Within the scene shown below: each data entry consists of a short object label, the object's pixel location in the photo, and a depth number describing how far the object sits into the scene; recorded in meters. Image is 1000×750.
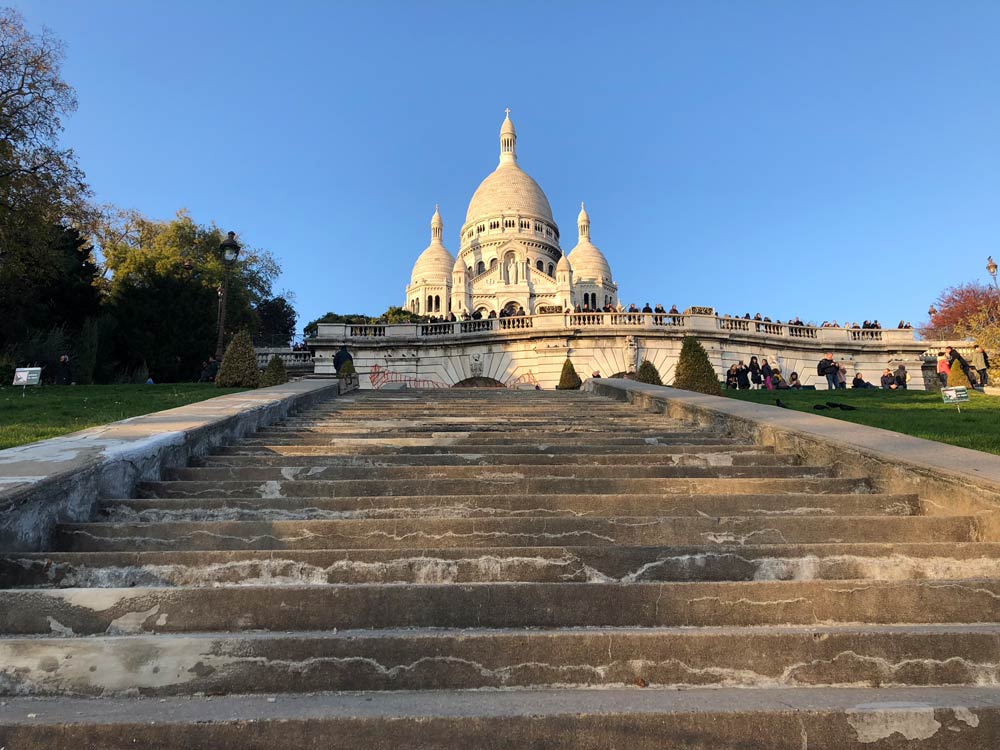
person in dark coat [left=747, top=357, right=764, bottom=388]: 22.06
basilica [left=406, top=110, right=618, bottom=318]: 82.69
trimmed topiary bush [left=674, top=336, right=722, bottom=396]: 13.80
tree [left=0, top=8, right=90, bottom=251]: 18.25
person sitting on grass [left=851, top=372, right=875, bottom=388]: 22.22
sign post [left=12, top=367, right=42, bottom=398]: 10.99
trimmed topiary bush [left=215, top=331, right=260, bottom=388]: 14.75
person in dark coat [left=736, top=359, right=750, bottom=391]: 21.58
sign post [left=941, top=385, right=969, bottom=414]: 7.05
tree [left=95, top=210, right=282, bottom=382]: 26.42
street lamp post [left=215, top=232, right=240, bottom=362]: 13.76
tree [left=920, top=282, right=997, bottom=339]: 42.19
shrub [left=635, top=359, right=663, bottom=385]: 16.31
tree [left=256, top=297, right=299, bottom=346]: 52.56
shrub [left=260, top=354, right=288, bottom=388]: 14.27
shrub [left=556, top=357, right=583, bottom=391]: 20.28
